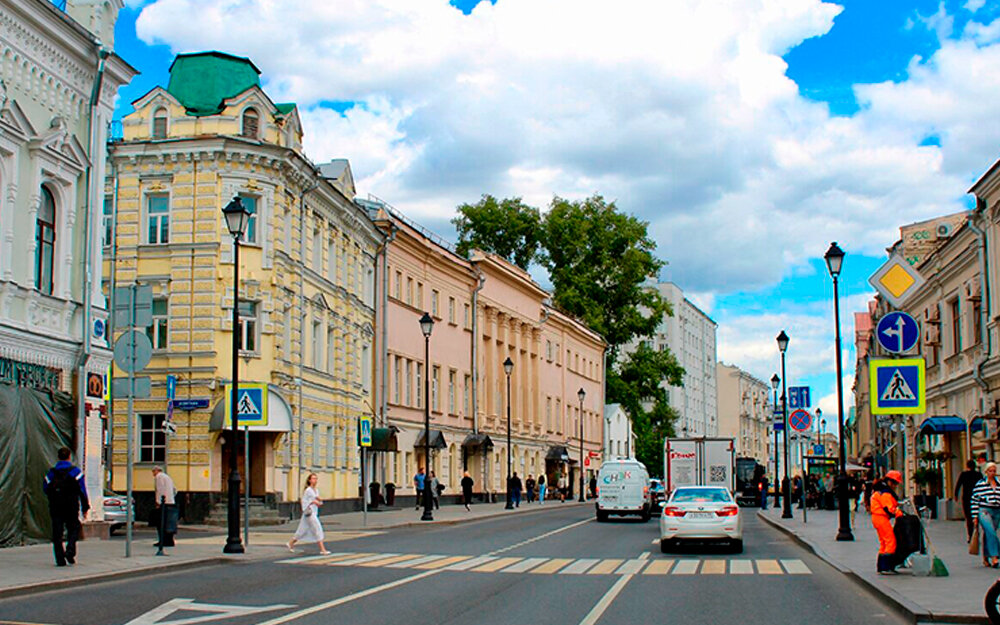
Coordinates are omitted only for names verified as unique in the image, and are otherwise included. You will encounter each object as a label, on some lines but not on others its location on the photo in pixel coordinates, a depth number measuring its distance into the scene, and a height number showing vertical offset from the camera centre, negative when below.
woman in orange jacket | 17.52 -1.33
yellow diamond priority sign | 15.72 +2.03
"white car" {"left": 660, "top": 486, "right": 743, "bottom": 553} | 23.69 -1.76
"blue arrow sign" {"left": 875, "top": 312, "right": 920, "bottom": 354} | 16.05 +1.36
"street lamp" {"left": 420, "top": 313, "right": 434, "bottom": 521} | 38.58 -1.42
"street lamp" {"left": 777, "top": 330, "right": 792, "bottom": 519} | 40.44 -0.02
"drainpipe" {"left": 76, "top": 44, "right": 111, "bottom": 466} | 25.38 +4.23
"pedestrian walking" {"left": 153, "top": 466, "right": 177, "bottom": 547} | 22.23 -1.35
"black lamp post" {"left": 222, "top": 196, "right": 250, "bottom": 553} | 22.88 +1.03
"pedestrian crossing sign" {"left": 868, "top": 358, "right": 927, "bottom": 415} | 16.83 +0.65
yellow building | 36.38 +5.61
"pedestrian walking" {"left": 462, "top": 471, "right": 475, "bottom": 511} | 50.77 -2.26
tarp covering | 22.55 -0.34
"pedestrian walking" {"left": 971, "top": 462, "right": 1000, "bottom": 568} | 18.44 -1.27
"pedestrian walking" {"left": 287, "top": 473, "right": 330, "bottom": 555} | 23.81 -1.75
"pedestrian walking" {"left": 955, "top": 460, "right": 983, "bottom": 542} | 21.86 -1.00
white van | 40.84 -1.95
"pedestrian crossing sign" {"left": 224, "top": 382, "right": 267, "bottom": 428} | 24.23 +0.65
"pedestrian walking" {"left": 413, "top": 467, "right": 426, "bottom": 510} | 49.06 -2.07
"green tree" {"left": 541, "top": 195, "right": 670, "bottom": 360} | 79.56 +11.42
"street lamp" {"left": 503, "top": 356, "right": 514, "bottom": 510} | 52.56 +3.10
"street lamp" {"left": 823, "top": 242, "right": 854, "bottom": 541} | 25.00 +0.59
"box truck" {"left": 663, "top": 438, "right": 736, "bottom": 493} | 44.34 -1.11
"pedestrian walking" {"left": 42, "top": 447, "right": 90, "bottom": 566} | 18.66 -1.03
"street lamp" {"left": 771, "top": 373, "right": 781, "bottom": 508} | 48.07 +2.03
